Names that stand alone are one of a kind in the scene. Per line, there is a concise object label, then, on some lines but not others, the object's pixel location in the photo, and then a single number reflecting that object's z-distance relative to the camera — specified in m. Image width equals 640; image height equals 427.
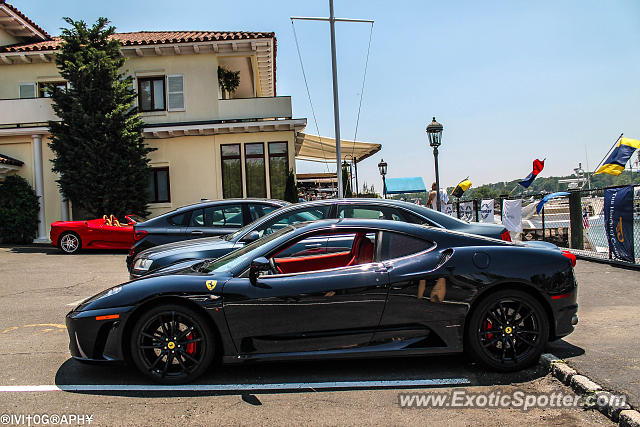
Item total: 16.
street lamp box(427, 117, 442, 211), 14.88
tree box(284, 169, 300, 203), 18.56
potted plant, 20.12
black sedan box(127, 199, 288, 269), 8.68
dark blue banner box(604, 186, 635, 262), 9.05
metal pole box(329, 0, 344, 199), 17.88
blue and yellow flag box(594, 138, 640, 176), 11.42
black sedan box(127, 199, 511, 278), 6.53
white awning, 20.92
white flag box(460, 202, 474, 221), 16.84
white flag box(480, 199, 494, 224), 15.55
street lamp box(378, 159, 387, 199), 26.76
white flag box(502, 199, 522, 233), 13.92
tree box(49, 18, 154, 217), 16.70
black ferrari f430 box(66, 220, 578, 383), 4.18
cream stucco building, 18.69
